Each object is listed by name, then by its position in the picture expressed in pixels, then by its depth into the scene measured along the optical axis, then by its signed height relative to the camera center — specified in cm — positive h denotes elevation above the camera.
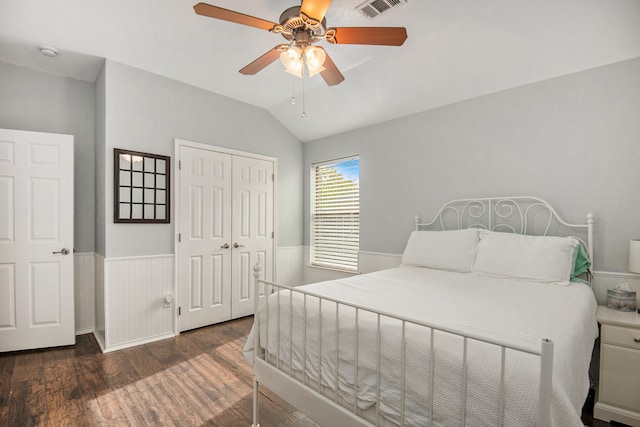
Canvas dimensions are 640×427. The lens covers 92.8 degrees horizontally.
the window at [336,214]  404 -2
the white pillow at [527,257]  215 -33
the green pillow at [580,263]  225 -37
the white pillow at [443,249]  259 -33
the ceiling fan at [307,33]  161 +104
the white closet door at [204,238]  334 -30
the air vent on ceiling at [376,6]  206 +143
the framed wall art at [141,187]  292 +24
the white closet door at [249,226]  379 -19
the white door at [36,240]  273 -28
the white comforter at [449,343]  98 -53
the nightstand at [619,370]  181 -95
